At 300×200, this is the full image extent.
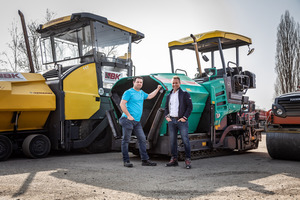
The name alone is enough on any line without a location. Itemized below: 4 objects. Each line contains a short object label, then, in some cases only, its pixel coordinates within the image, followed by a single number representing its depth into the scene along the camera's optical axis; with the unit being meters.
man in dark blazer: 6.05
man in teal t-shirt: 6.09
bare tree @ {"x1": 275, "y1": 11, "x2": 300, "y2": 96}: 22.80
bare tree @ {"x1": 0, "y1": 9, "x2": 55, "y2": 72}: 16.86
